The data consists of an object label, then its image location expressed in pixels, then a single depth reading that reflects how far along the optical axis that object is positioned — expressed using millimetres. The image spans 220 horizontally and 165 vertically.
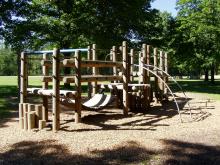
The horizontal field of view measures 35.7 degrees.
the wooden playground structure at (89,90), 9062
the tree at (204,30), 32656
